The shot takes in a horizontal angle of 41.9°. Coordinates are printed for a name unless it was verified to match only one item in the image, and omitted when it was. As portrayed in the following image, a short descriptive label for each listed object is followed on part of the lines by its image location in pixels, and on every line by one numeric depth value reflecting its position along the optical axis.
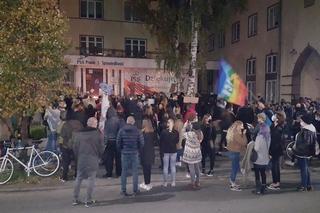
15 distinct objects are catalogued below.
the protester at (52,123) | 12.73
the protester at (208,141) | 11.12
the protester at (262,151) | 9.31
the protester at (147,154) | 9.89
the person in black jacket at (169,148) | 10.05
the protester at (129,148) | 9.20
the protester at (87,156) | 8.42
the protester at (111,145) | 10.98
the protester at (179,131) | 11.15
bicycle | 10.45
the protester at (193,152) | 9.70
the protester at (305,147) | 9.59
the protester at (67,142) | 10.54
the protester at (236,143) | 9.87
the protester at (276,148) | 9.76
